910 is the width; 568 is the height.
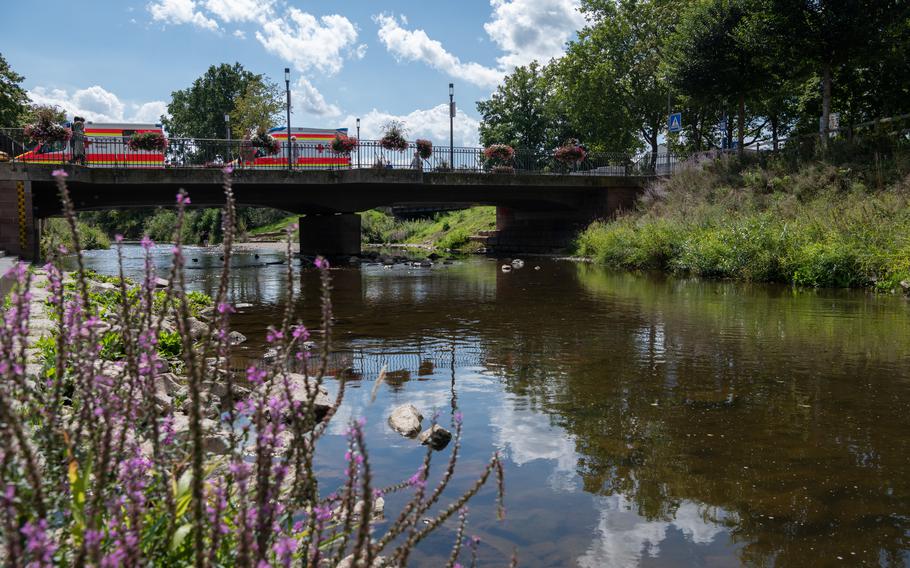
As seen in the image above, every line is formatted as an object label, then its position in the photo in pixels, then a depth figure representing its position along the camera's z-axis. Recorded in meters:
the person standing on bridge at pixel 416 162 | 33.25
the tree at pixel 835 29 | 28.19
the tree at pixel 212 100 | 84.56
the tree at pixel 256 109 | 63.53
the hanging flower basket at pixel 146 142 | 27.31
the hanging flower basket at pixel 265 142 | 30.11
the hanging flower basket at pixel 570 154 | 37.09
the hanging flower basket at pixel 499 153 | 35.56
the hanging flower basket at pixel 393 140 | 32.44
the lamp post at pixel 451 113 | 40.33
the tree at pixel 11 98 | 47.06
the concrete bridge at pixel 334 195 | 22.97
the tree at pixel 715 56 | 34.41
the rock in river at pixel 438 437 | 5.96
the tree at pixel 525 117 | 69.31
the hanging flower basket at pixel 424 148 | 33.38
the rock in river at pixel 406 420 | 6.32
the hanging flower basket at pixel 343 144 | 31.25
